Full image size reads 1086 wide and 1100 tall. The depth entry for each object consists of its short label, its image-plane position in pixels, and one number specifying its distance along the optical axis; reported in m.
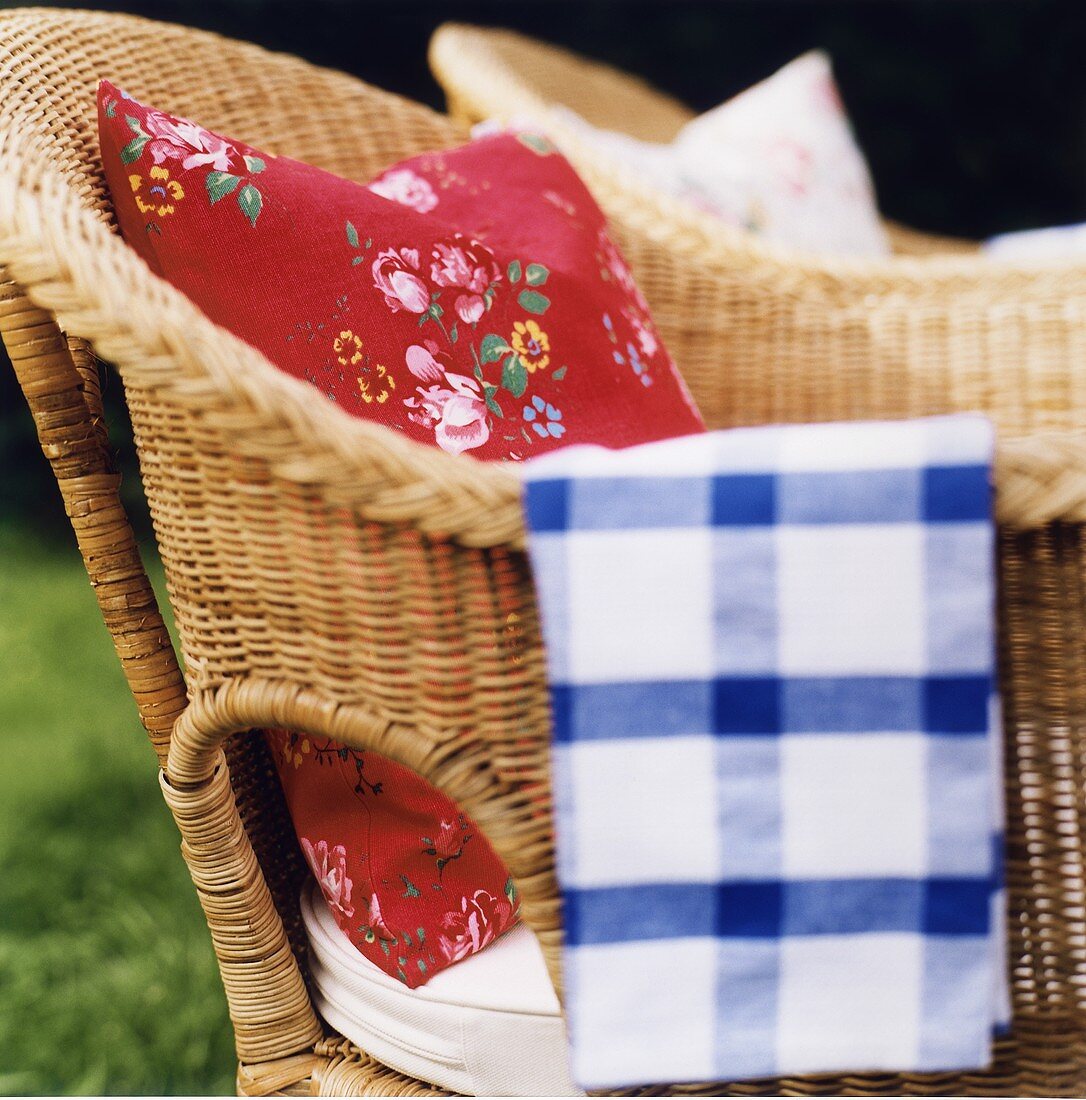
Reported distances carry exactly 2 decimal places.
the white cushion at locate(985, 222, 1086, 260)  1.76
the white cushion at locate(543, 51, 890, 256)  1.58
